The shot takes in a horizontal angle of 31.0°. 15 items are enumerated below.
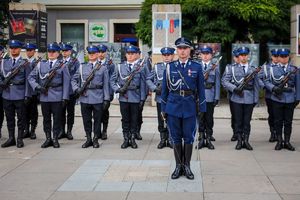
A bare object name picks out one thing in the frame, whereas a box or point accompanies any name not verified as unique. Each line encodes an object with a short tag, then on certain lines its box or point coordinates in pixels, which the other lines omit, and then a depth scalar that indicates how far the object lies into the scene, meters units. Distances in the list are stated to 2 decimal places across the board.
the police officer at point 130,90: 10.28
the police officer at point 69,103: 11.46
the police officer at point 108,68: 10.91
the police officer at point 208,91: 10.22
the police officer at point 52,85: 10.16
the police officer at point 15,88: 10.28
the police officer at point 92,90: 10.16
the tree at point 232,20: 17.83
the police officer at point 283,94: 10.04
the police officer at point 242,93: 10.00
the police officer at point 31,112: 11.27
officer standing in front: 7.64
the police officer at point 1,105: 10.91
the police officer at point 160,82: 10.27
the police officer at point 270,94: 10.29
